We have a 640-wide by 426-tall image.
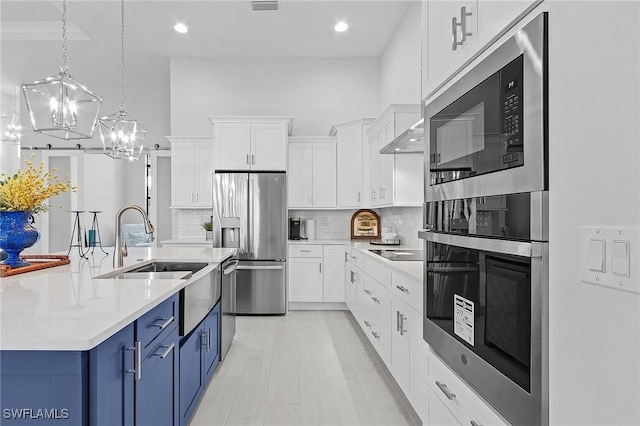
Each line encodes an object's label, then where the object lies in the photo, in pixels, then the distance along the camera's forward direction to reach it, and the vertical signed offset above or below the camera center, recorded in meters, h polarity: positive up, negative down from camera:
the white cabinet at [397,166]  3.88 +0.52
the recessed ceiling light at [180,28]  4.98 +2.26
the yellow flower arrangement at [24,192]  2.15 +0.13
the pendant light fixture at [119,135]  3.47 +0.68
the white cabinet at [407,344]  1.38 -0.65
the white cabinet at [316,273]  5.36 -0.71
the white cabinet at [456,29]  1.10 +0.57
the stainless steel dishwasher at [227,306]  3.42 -0.77
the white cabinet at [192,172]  5.73 +0.61
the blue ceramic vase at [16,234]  2.17 -0.09
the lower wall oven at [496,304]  0.96 -0.24
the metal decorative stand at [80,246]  2.80 -0.19
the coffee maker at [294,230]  5.75 -0.18
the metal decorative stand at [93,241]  3.20 -0.19
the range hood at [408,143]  3.03 +0.64
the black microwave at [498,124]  0.95 +0.25
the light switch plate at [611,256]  0.70 -0.07
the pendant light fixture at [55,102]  2.35 +0.65
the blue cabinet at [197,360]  2.26 -0.89
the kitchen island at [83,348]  1.18 -0.40
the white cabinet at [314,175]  5.64 +0.56
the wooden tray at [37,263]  2.14 -0.27
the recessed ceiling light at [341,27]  4.93 +2.25
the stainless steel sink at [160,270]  2.33 -0.34
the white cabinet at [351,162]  5.46 +0.71
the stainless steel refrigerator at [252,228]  5.13 -0.13
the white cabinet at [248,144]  5.27 +0.91
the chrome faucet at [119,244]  2.51 -0.16
